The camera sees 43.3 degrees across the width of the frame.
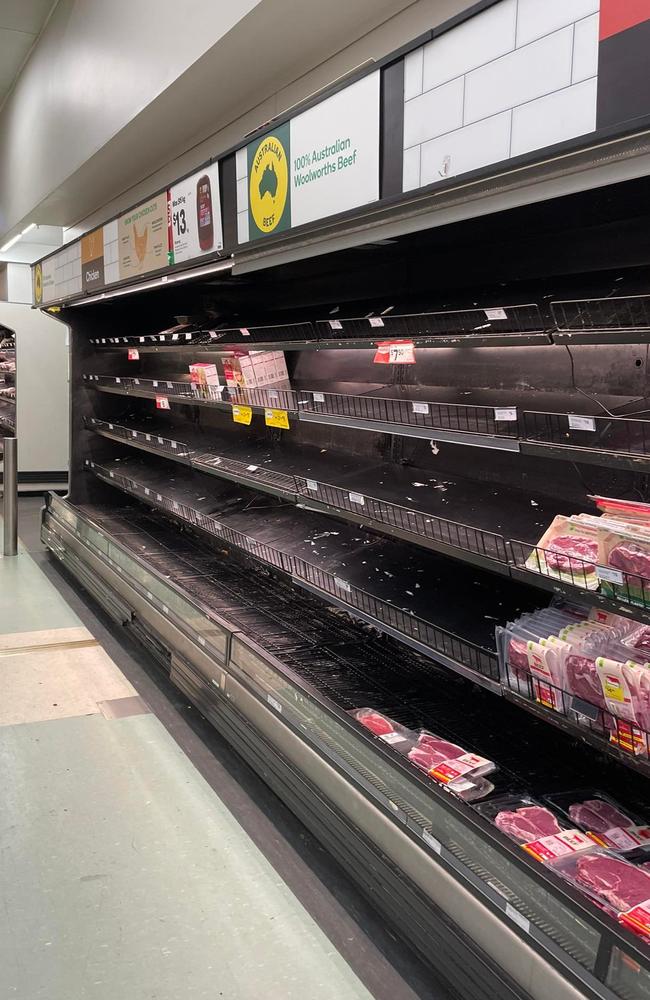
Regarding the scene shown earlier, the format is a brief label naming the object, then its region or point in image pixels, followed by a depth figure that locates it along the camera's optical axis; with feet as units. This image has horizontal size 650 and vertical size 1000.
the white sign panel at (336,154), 7.64
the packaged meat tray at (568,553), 6.49
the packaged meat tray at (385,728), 8.37
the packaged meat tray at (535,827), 6.52
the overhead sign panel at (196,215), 11.23
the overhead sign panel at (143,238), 13.56
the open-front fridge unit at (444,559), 6.19
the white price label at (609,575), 6.09
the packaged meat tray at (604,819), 6.79
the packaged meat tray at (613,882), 5.63
